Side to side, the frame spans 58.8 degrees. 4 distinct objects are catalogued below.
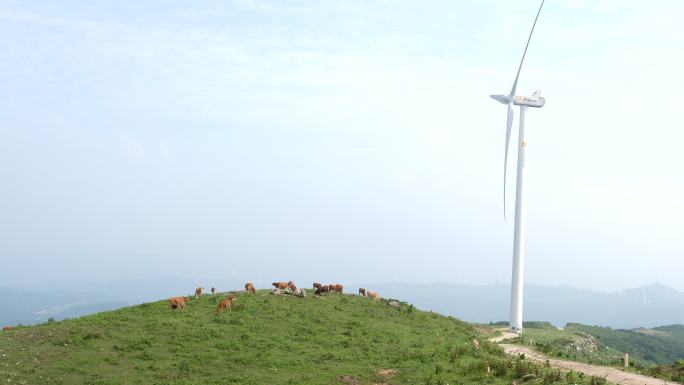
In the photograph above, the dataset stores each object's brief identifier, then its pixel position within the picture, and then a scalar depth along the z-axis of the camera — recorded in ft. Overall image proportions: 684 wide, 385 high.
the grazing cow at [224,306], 141.08
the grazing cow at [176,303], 145.48
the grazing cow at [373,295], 180.79
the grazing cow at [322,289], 171.43
